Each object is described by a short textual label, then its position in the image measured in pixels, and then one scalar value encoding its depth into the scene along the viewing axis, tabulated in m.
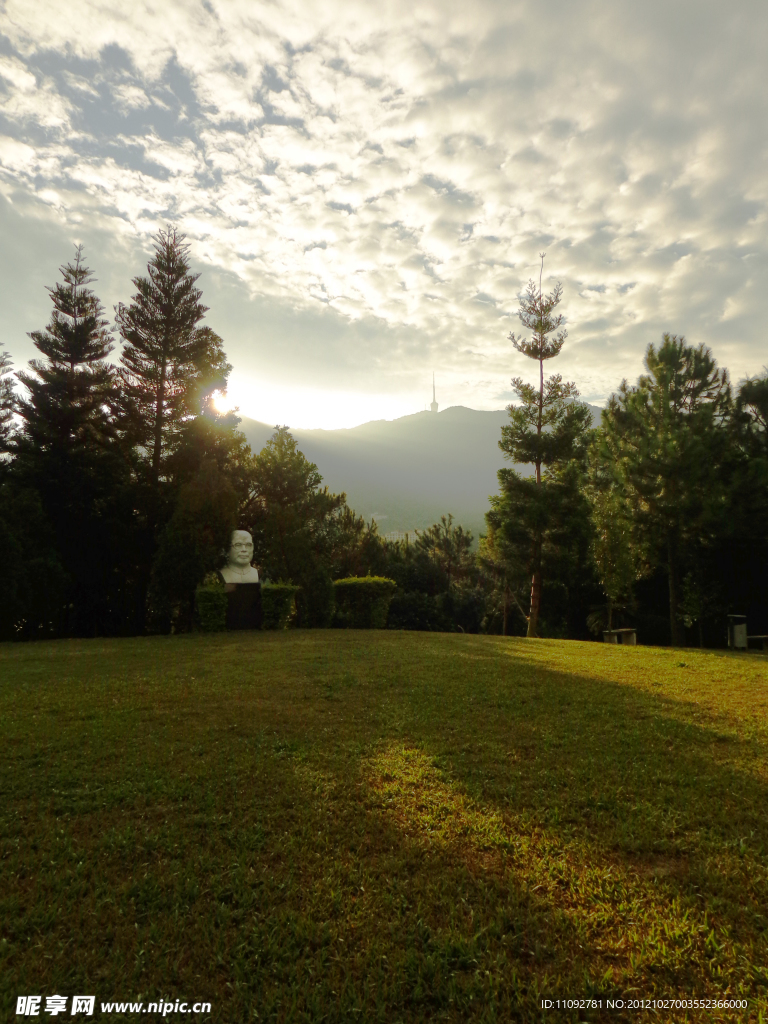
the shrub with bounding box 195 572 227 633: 12.88
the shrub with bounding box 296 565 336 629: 15.96
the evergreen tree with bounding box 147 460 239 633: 13.18
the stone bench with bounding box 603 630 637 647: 15.51
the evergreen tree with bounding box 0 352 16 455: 15.92
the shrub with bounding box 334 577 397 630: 16.39
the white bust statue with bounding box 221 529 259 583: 14.17
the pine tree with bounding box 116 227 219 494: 17.12
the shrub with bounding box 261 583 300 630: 13.86
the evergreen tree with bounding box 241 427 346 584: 18.48
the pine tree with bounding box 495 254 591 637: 18.55
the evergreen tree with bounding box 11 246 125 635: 14.89
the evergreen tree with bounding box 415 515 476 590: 32.28
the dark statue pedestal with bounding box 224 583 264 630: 13.68
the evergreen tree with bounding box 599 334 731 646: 14.96
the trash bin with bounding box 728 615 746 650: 13.45
